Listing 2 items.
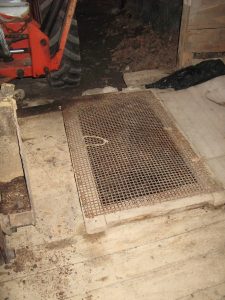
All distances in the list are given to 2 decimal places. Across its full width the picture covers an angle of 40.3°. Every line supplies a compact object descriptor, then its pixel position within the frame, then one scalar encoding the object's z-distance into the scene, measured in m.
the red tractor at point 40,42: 3.22
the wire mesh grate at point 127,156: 2.66
